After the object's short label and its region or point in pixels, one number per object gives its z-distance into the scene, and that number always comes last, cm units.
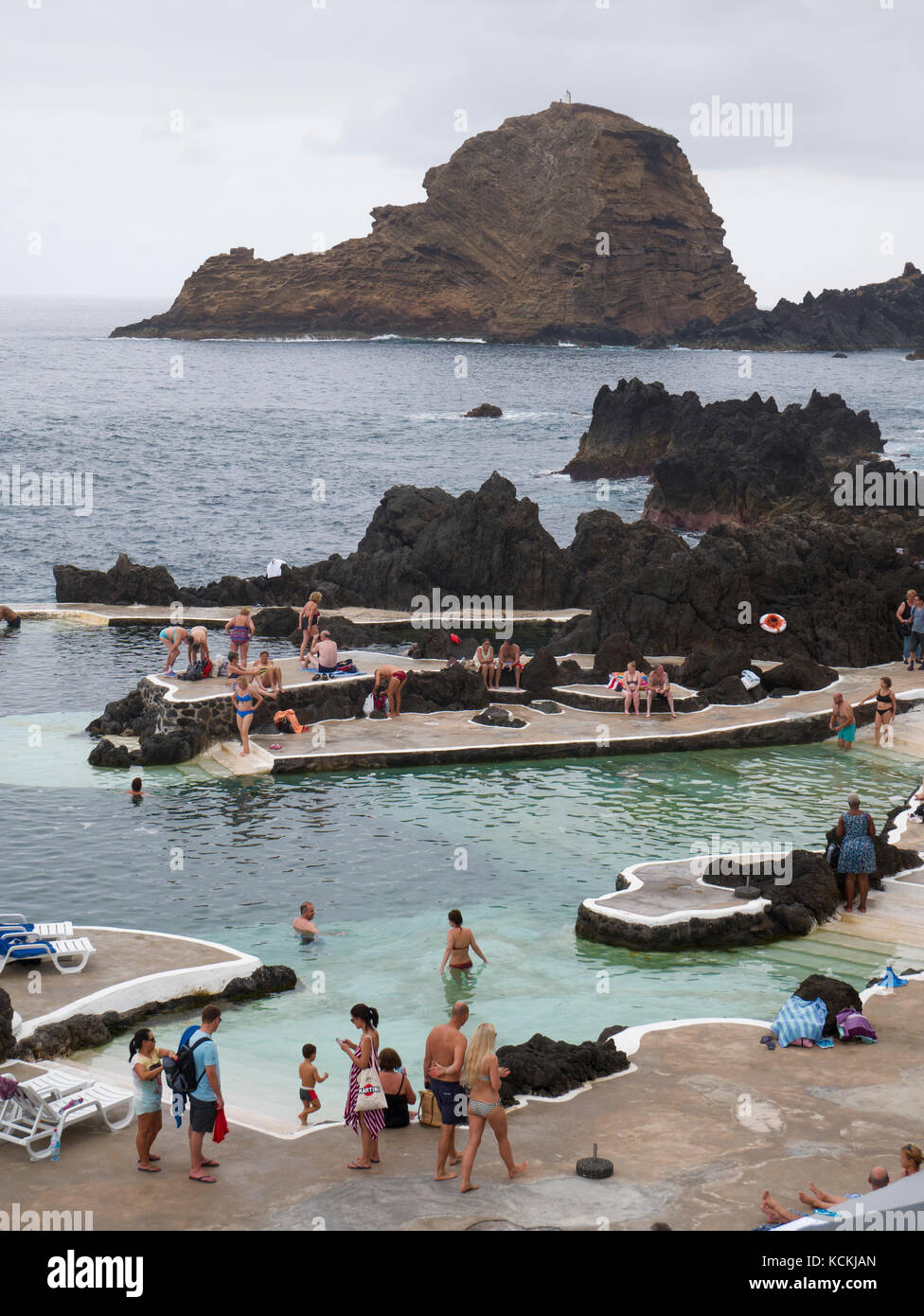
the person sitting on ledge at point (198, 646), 3231
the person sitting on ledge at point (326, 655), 3272
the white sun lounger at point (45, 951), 1836
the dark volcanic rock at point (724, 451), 6306
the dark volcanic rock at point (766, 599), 3728
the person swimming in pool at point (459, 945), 1892
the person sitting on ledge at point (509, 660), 3462
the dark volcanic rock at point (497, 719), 3138
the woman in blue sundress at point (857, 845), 2083
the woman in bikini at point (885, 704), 3005
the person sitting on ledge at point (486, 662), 3453
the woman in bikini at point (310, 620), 3472
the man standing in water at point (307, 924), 2070
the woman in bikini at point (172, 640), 3403
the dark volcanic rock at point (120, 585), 4806
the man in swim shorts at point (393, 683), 3209
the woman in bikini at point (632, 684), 3225
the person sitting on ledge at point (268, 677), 3120
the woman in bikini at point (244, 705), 2923
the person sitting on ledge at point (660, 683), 3241
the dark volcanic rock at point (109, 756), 2908
